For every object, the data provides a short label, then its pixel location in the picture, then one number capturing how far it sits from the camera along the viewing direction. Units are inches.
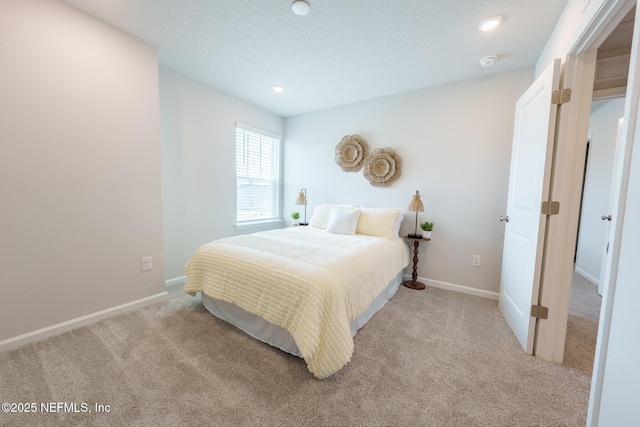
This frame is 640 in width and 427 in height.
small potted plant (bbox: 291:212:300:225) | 151.9
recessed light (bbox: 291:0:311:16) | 65.2
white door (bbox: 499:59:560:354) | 63.1
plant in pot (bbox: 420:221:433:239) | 110.3
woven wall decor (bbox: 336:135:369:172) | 134.0
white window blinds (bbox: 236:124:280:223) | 140.8
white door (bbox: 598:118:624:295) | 107.3
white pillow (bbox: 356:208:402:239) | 110.5
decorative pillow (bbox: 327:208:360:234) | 115.3
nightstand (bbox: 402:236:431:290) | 113.5
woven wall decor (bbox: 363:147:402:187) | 124.3
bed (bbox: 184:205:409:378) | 56.0
